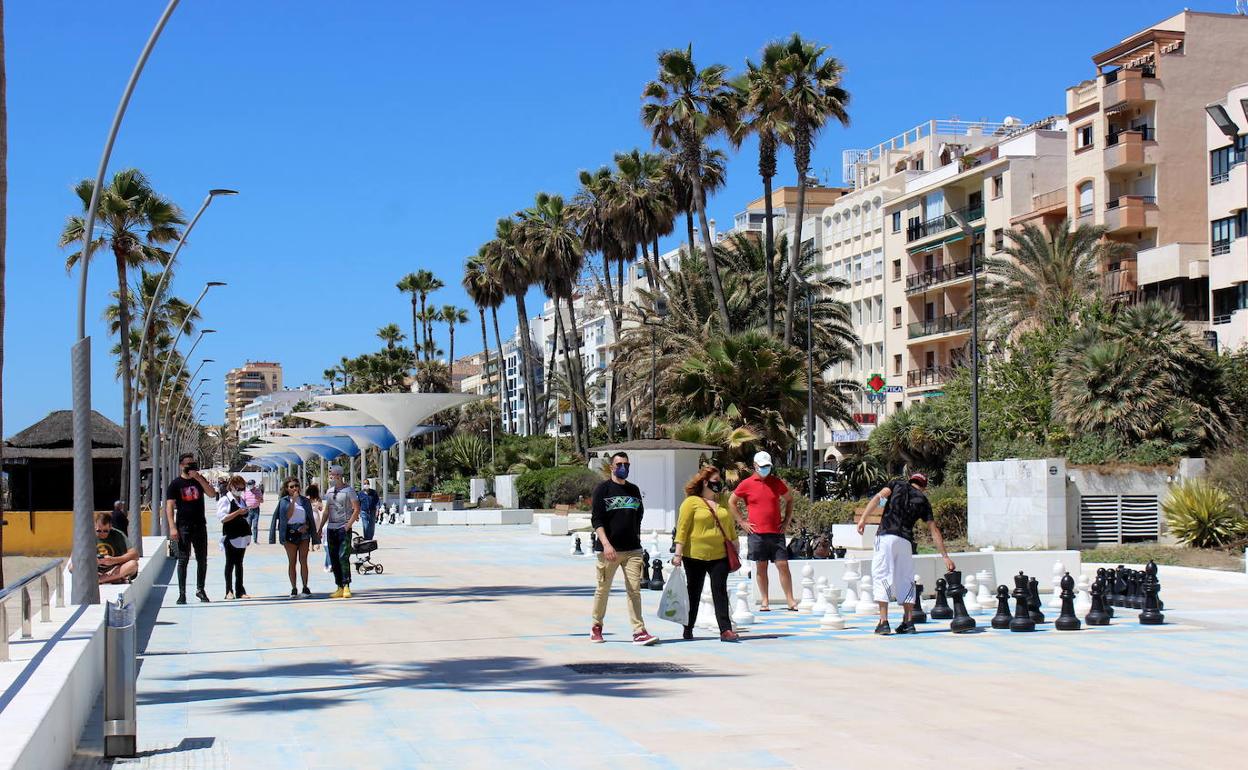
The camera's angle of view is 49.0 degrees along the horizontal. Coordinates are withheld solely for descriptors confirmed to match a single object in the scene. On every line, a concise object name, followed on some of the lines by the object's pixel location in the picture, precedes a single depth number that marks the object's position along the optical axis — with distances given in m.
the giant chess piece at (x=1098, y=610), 13.99
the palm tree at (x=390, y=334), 122.25
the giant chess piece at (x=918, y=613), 13.77
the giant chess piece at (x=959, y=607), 13.39
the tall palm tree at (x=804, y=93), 49.09
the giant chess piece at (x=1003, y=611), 13.67
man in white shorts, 13.09
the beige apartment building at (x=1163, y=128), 53.66
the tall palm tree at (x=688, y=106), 52.44
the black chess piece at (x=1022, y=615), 13.40
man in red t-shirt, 14.89
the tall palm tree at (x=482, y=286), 86.69
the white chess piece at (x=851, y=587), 15.42
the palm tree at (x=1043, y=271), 47.97
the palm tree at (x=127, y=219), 42.72
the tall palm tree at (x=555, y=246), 73.62
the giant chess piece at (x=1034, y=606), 13.73
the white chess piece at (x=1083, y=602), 15.16
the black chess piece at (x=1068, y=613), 13.69
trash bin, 7.53
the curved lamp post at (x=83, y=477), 12.47
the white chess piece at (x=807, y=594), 15.93
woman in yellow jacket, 12.80
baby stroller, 22.75
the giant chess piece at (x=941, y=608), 14.00
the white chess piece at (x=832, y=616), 13.95
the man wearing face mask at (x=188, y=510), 17.34
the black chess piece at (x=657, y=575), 18.00
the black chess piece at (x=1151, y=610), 14.15
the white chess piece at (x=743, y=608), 13.91
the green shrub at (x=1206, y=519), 25.48
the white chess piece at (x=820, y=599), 15.00
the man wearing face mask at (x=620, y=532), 12.54
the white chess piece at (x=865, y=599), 15.27
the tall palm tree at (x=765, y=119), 49.41
